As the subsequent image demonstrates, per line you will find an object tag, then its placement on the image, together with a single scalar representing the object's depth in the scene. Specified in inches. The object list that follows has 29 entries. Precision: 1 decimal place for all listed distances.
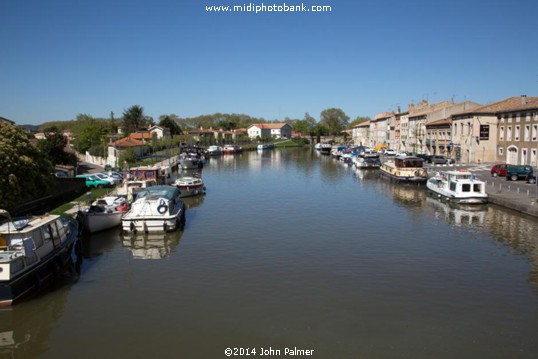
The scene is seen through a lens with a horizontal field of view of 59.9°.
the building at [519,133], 1809.8
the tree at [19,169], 927.0
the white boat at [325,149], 4313.5
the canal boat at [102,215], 968.9
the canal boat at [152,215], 948.6
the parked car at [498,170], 1615.4
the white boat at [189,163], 2556.6
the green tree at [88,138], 2770.7
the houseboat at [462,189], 1258.6
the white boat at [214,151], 4127.5
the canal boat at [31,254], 585.3
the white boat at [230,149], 4477.9
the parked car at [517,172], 1530.5
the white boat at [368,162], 2549.2
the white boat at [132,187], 1207.9
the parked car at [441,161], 2250.0
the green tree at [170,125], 5342.5
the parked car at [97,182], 1529.3
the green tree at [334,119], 6924.2
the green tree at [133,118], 5167.3
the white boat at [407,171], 1765.5
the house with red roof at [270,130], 7446.9
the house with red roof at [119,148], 2292.1
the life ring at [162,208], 972.6
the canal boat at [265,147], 4957.2
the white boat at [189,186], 1492.4
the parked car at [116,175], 1595.0
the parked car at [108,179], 1545.3
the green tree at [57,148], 1738.4
